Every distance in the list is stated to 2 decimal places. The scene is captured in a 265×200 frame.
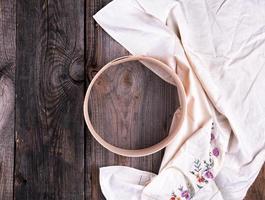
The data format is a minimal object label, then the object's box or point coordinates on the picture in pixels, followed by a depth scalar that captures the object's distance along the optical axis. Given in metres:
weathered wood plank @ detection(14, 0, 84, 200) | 0.81
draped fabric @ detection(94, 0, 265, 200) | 0.77
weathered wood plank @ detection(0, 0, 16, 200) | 0.81
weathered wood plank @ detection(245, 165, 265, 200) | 0.82
